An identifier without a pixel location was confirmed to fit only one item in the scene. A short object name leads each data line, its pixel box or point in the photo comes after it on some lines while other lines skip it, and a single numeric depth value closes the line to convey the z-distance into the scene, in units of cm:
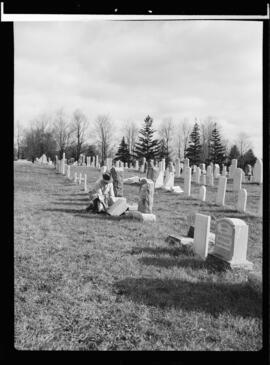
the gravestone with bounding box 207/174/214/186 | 1321
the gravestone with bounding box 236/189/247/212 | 829
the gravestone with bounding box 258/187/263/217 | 764
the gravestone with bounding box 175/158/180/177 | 1571
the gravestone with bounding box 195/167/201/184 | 1385
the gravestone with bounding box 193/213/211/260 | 472
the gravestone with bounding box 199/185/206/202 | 1009
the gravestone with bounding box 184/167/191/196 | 1116
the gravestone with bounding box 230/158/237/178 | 1378
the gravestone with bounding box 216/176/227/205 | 935
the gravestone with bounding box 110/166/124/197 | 1020
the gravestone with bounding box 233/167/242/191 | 1050
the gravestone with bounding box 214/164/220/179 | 1480
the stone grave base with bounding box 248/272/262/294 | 352
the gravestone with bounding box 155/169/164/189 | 1305
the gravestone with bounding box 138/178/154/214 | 763
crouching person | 801
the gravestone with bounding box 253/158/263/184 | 1110
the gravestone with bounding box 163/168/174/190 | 1275
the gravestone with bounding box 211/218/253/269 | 430
